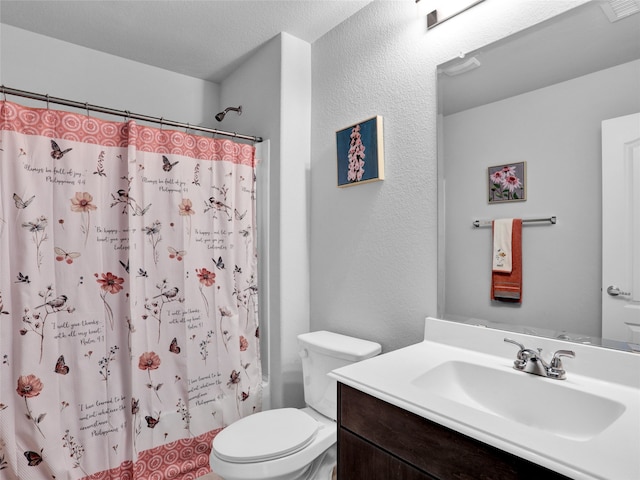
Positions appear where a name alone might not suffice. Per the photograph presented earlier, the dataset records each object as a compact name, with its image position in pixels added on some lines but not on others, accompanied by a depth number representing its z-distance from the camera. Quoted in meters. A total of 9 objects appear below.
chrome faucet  1.08
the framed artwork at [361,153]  1.73
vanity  0.73
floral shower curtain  1.54
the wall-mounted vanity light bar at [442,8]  1.42
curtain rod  1.53
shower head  2.39
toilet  1.37
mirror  1.11
